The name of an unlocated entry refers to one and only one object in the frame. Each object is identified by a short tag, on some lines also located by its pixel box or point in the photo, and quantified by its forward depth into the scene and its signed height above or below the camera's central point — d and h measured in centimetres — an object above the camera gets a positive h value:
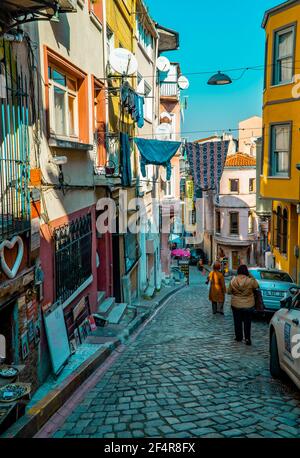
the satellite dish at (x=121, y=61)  1184 +332
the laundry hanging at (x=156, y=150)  1449 +111
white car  577 -227
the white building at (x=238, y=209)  4184 -258
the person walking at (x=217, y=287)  1234 -293
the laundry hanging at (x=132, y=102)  1303 +262
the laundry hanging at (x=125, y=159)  1223 +69
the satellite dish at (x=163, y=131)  2236 +265
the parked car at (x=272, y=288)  1199 -297
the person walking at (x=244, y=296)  886 -230
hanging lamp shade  1443 +339
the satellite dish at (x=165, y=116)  2709 +418
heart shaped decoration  538 -91
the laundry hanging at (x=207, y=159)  1786 +96
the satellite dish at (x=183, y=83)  2739 +626
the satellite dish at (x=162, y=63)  2338 +642
